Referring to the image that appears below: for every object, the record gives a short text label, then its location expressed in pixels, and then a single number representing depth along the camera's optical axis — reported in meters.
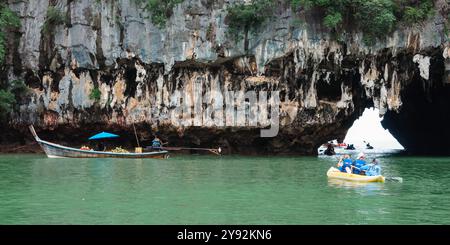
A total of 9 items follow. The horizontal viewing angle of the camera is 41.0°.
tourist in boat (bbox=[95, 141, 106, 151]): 34.81
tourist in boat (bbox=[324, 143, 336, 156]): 41.62
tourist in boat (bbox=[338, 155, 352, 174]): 19.32
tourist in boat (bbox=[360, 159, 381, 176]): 18.70
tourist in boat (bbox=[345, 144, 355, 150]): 65.12
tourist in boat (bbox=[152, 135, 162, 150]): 31.53
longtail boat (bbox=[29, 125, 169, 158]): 29.00
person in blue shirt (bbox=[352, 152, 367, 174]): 19.30
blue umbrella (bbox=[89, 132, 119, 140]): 31.00
